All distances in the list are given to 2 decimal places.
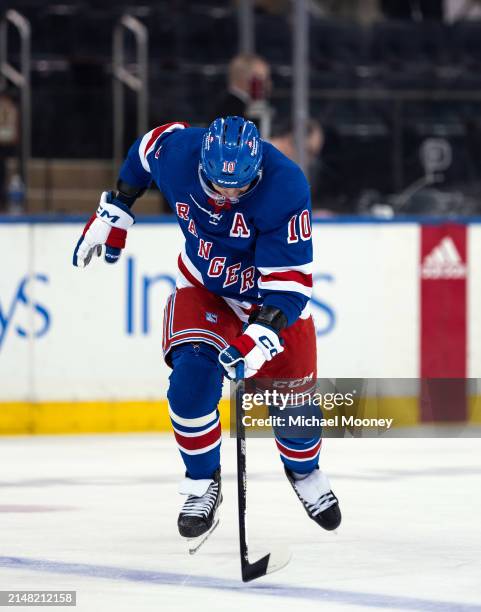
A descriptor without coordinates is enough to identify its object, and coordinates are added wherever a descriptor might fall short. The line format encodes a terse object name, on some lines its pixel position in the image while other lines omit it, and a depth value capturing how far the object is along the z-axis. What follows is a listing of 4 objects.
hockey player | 9.98
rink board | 18.25
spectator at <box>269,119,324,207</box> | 19.69
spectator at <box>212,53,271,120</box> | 21.89
